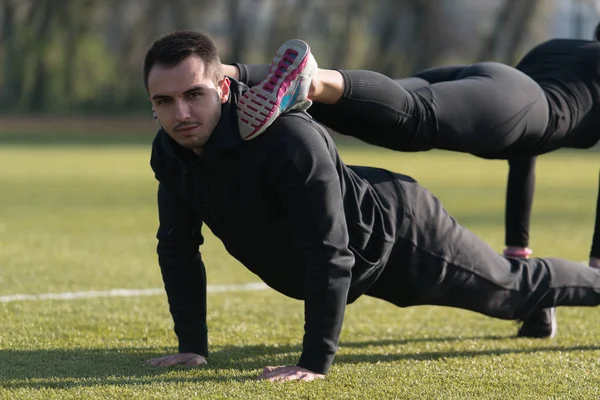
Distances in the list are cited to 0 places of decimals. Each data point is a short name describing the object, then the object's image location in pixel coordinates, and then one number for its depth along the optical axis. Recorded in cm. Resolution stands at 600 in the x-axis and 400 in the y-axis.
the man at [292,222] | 336
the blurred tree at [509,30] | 3762
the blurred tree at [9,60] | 3828
